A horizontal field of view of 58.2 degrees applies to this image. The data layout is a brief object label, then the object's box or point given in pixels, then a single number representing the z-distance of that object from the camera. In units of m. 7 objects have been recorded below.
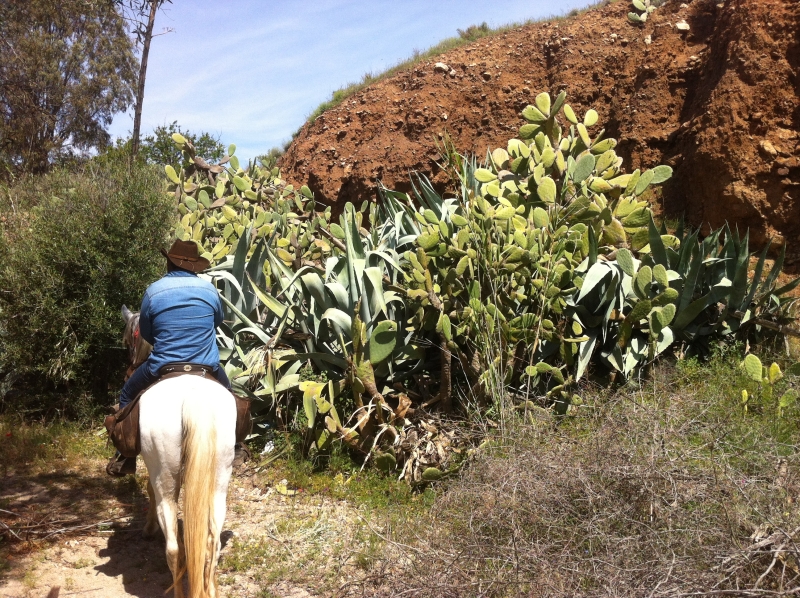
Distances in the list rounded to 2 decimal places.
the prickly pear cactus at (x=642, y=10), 14.09
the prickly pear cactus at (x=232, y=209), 8.97
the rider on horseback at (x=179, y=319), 4.68
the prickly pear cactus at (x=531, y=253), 6.12
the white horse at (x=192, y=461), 4.19
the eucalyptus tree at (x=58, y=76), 26.58
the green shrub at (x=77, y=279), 7.62
